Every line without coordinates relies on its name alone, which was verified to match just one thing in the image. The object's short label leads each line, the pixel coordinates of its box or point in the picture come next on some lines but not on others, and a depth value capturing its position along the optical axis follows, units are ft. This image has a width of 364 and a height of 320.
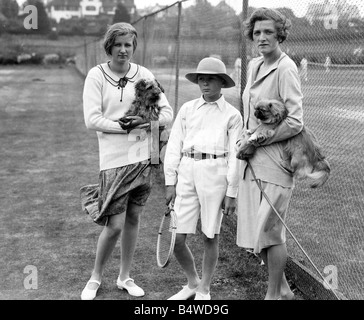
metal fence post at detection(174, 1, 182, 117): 24.88
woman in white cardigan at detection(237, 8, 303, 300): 10.98
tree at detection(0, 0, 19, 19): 113.21
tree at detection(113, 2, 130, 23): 194.78
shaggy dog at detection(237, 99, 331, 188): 11.00
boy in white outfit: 12.23
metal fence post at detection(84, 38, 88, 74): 98.04
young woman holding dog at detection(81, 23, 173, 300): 12.83
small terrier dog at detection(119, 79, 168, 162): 13.05
